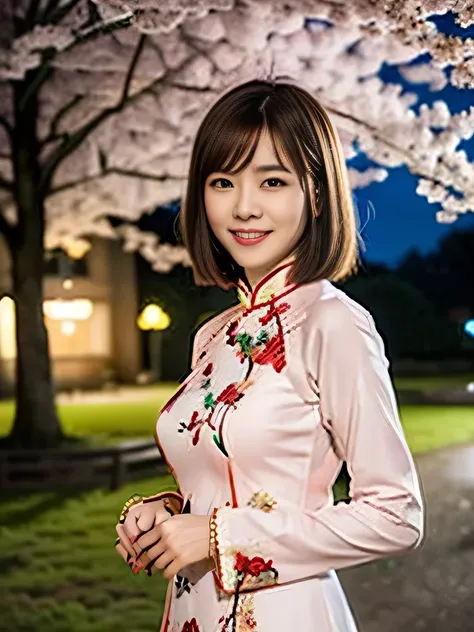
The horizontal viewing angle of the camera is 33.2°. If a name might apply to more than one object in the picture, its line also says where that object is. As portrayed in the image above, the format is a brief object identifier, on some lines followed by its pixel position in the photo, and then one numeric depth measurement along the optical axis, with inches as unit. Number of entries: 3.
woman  37.9
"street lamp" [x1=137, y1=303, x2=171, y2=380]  131.1
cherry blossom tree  148.9
